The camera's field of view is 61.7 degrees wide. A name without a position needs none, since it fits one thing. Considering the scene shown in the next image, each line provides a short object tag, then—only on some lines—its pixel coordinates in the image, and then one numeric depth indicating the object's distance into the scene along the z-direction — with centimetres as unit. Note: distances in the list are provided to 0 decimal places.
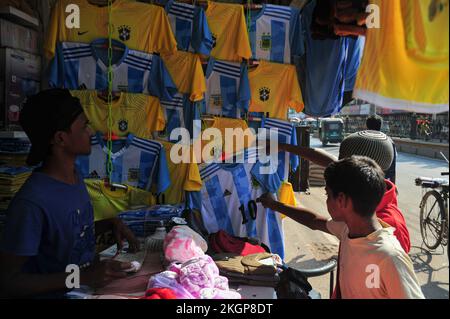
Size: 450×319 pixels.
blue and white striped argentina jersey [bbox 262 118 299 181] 371
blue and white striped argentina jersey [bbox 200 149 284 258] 360
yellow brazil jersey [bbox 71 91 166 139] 336
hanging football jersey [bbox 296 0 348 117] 358
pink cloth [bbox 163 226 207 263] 229
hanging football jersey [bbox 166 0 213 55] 338
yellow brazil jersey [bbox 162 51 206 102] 346
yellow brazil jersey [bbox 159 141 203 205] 347
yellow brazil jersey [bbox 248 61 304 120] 369
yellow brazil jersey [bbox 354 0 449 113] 133
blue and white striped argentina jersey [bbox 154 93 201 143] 355
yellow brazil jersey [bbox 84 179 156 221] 333
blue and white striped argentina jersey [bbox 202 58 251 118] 359
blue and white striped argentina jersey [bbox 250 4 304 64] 363
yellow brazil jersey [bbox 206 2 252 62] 355
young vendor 160
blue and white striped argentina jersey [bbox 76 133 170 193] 341
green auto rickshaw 2312
